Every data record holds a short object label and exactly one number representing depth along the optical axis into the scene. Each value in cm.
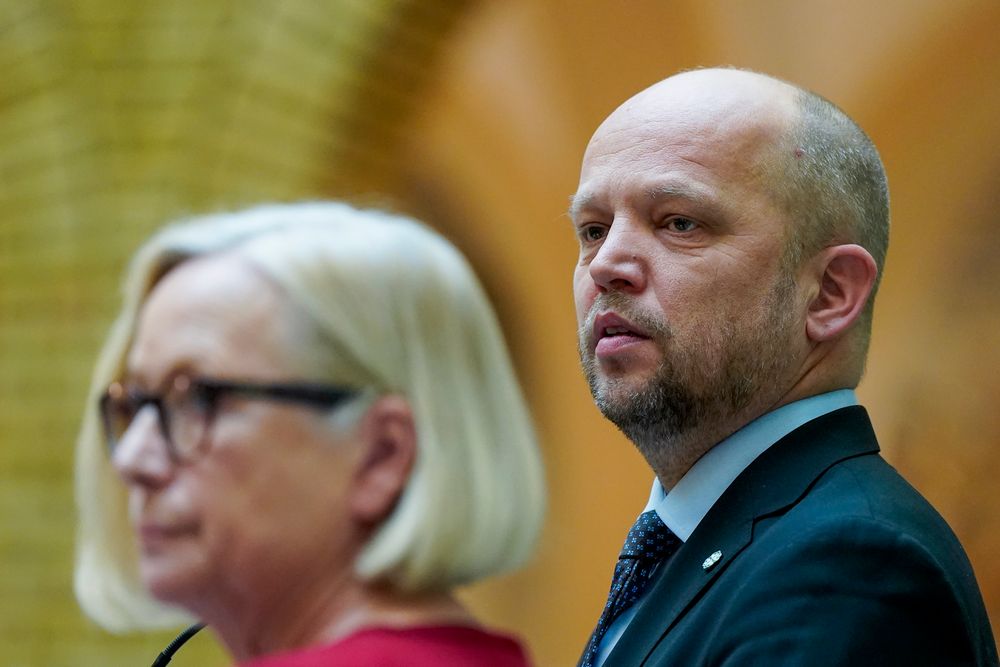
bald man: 408
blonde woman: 389
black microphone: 399
